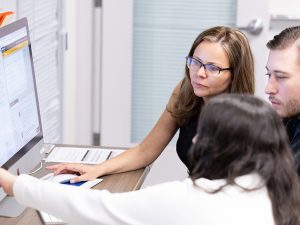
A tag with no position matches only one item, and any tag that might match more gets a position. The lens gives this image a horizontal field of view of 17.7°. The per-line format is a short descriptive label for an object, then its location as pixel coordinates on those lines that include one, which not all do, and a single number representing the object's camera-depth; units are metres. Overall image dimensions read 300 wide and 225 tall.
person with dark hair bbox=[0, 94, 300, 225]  2.25
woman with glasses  3.16
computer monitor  2.73
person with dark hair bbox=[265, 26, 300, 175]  2.88
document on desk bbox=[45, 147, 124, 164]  3.28
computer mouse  3.02
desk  2.75
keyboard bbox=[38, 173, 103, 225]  3.00
